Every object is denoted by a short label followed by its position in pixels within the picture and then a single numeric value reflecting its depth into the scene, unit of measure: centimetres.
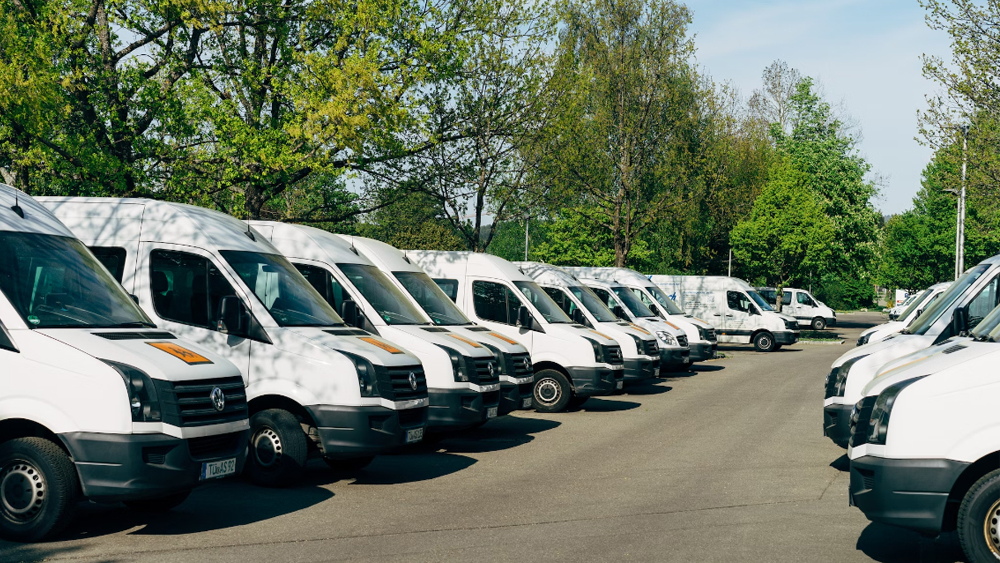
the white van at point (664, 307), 2579
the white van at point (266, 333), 939
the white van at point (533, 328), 1614
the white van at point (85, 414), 693
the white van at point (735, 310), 3484
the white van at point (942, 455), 605
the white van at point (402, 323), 1148
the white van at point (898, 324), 1561
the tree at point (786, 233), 4509
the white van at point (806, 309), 4916
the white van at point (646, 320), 2273
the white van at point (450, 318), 1328
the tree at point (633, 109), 3538
